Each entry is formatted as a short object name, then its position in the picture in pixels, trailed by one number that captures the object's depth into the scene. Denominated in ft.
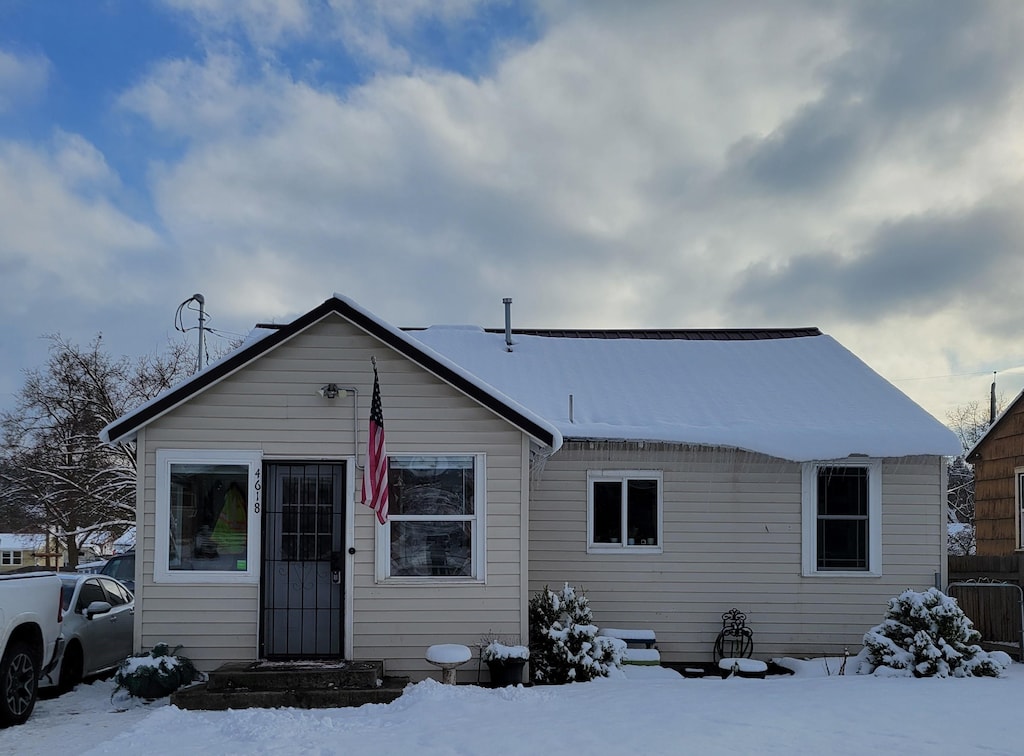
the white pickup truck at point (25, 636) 26.89
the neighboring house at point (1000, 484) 56.29
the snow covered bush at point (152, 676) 29.78
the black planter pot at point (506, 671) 31.40
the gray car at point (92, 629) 33.96
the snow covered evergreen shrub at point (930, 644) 33.30
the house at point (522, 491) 32.50
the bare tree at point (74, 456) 95.81
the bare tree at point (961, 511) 121.49
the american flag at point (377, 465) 30.81
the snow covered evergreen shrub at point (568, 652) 32.89
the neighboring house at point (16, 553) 177.16
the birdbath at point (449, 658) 30.32
